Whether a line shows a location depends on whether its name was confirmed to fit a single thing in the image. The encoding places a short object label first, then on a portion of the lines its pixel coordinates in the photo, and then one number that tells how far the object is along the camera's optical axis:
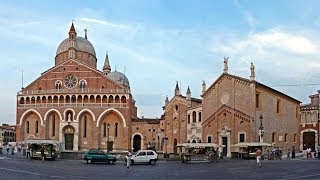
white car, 26.39
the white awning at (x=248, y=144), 29.38
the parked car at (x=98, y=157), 26.99
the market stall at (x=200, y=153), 28.54
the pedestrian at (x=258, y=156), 22.10
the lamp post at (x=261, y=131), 31.10
